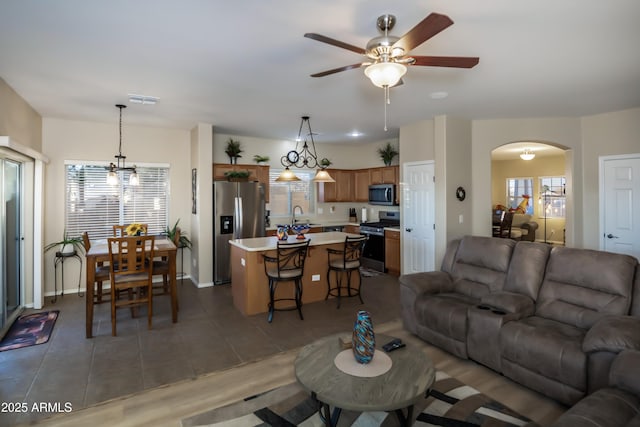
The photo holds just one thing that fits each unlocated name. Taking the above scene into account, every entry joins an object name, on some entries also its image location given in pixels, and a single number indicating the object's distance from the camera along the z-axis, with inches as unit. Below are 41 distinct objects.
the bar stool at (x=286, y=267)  161.9
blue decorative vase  83.8
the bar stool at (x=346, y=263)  184.2
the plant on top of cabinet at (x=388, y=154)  275.6
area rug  88.3
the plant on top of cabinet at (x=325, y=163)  287.0
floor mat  136.4
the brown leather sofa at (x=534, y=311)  89.7
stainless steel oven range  263.6
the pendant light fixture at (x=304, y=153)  223.7
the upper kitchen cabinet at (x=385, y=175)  268.6
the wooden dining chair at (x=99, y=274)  154.4
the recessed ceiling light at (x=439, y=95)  156.5
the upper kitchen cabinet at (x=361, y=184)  302.5
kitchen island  169.3
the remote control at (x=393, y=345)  93.2
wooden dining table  143.3
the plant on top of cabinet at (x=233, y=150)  249.6
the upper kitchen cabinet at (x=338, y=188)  305.9
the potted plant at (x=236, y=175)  235.3
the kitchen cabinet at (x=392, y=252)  248.4
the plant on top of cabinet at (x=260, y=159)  264.8
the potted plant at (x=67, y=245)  200.2
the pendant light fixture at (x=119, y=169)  177.3
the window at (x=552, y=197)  392.2
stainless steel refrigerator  227.6
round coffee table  70.5
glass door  148.9
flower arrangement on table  174.4
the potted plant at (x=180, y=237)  224.8
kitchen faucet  295.1
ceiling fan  77.5
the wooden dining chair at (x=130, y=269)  144.0
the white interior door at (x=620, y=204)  189.3
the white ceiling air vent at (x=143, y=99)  158.2
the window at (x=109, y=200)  210.7
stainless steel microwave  268.7
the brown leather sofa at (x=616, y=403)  62.2
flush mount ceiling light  325.4
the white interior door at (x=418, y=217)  215.5
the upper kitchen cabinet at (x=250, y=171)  241.9
